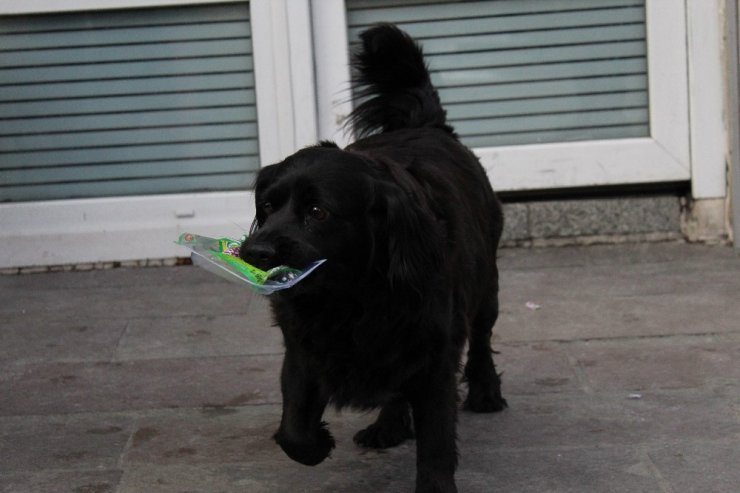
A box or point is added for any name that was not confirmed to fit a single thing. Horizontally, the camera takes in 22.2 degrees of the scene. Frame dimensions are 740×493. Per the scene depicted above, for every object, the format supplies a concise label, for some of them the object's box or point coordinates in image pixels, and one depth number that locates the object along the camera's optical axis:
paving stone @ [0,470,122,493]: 5.79
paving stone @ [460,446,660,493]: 5.63
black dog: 5.14
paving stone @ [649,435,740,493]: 5.54
